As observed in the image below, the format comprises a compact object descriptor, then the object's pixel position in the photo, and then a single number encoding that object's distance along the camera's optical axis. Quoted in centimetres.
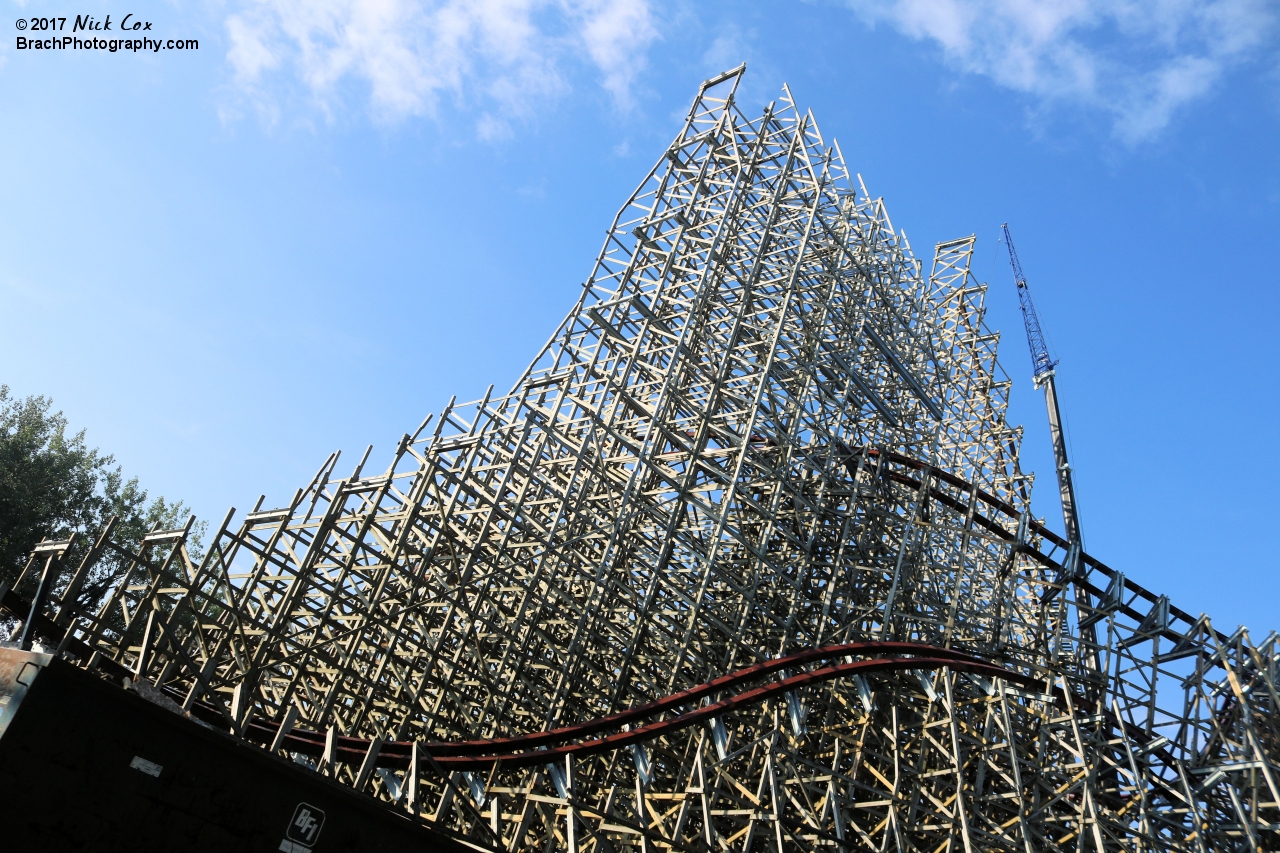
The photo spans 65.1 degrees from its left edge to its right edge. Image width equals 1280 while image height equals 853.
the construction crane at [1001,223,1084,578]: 3903
